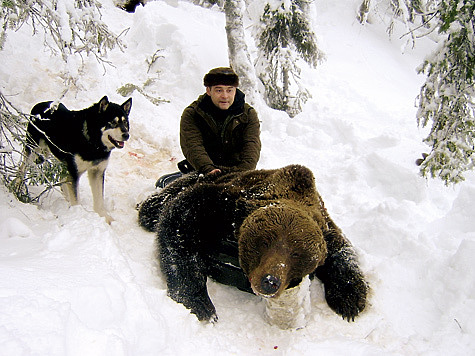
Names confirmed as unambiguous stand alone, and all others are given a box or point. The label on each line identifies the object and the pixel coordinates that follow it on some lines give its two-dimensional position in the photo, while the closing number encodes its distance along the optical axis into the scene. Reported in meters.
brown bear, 2.60
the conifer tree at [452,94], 4.15
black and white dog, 4.35
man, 4.65
